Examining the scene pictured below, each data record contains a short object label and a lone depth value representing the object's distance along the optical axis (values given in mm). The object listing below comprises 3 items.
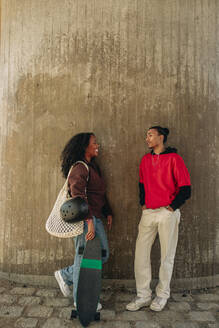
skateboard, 3152
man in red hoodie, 3512
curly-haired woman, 3326
